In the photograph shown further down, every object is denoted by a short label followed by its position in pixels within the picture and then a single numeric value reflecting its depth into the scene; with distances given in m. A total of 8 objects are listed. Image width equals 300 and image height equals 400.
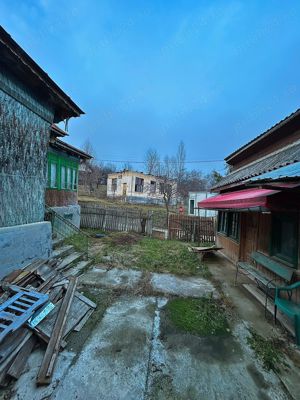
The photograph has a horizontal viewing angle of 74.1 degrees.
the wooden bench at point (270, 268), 3.98
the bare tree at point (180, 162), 24.51
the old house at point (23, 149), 3.67
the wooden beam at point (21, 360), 2.30
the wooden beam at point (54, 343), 2.31
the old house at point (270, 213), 3.52
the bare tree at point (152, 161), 29.95
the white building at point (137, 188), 27.88
